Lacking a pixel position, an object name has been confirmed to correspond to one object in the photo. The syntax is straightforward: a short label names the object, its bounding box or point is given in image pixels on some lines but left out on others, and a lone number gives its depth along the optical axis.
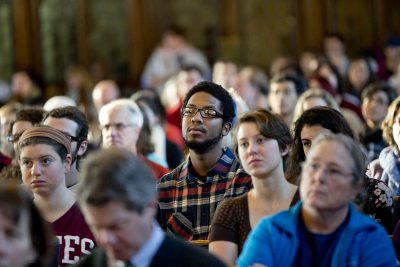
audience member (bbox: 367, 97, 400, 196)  8.89
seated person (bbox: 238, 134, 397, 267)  5.46
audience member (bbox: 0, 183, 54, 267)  4.76
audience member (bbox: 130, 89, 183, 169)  11.66
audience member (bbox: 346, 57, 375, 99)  17.77
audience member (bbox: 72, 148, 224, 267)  4.81
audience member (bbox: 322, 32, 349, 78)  20.22
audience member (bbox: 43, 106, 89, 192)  9.04
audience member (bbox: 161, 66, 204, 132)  14.54
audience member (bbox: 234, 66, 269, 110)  15.24
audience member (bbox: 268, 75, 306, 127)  12.79
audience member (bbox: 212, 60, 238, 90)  17.01
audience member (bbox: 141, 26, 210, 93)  20.43
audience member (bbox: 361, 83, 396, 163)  11.47
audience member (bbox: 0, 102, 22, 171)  10.21
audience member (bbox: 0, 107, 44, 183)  9.46
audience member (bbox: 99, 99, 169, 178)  10.16
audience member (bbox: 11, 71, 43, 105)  19.57
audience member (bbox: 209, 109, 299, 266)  6.65
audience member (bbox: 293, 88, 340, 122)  11.01
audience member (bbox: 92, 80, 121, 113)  15.34
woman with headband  7.22
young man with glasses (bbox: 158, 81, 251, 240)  7.99
